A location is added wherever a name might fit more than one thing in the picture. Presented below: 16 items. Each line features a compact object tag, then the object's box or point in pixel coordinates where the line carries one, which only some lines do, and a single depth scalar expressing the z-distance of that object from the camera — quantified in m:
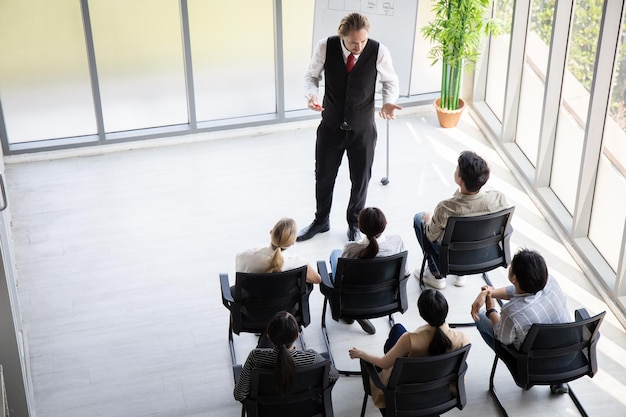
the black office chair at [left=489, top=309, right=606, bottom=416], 4.58
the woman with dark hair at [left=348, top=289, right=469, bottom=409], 4.35
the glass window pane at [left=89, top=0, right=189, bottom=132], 7.91
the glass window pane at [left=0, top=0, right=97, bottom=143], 7.66
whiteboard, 7.73
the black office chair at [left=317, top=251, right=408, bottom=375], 5.14
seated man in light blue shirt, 4.67
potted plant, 7.80
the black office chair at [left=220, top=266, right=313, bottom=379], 4.97
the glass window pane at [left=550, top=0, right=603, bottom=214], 6.47
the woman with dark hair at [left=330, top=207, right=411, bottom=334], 5.20
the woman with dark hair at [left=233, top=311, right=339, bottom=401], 4.20
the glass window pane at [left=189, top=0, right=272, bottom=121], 8.17
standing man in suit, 6.16
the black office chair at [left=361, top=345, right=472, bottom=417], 4.31
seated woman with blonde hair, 5.05
